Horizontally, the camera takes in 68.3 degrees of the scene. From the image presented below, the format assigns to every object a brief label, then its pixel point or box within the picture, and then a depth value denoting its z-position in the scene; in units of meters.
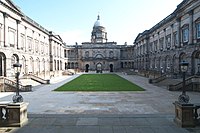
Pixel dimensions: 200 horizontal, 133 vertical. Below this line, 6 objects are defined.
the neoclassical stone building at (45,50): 19.35
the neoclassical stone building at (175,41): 17.93
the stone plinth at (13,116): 6.47
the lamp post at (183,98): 6.62
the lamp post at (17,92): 6.89
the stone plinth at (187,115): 6.35
